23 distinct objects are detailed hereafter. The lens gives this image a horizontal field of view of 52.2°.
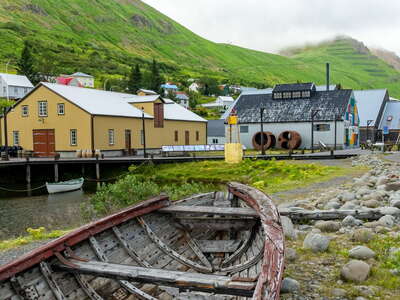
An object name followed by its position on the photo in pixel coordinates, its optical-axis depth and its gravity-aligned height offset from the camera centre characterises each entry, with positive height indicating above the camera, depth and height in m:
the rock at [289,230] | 8.11 -1.93
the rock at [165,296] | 5.84 -2.32
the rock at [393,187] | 12.49 -1.67
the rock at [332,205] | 10.50 -1.87
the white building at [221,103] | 105.31 +8.34
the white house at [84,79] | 104.73 +15.16
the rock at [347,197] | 11.49 -1.81
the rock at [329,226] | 8.55 -1.96
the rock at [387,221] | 8.31 -1.81
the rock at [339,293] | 5.32 -2.09
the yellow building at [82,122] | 38.22 +1.45
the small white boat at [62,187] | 27.27 -3.36
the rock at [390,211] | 8.91 -1.72
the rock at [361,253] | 6.54 -1.94
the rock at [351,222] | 8.77 -1.92
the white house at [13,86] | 87.44 +11.34
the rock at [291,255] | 6.82 -2.04
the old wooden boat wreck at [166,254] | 4.36 -1.60
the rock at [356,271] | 5.76 -1.97
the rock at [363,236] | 7.48 -1.90
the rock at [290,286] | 5.60 -2.10
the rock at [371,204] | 10.20 -1.78
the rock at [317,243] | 7.13 -1.93
